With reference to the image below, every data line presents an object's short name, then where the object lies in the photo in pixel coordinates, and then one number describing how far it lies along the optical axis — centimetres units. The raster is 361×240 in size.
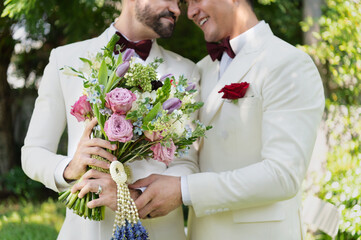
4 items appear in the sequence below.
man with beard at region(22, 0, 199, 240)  236
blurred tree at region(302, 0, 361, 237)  532
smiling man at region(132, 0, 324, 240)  243
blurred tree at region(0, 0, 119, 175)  491
